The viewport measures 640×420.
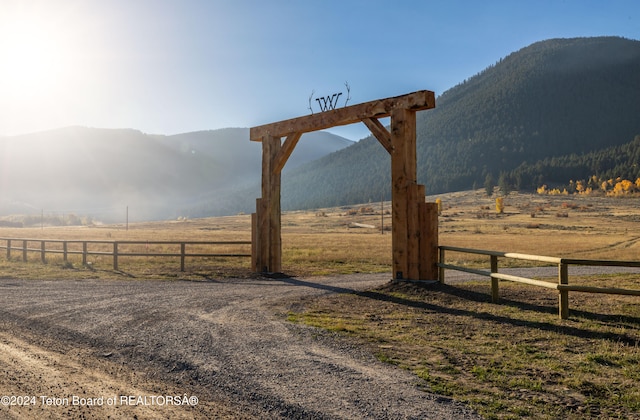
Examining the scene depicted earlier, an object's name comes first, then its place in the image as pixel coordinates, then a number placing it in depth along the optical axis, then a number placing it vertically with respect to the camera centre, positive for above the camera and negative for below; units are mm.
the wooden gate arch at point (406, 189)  13133 +596
